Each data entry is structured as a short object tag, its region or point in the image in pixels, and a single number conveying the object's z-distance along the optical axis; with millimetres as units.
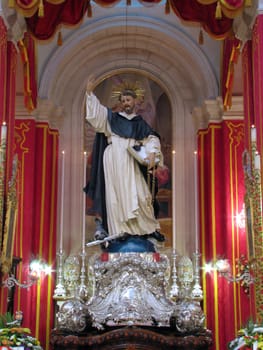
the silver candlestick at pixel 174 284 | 10961
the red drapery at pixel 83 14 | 9602
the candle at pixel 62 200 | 11764
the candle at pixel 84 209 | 12148
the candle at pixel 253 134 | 8312
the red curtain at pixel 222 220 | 11289
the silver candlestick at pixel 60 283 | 10938
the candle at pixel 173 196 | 12123
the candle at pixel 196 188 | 11952
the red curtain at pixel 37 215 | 11413
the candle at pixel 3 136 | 8125
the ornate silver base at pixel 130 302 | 9781
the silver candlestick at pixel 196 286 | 10906
